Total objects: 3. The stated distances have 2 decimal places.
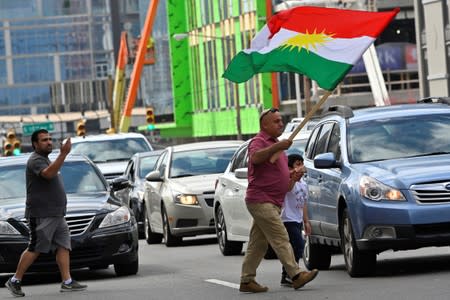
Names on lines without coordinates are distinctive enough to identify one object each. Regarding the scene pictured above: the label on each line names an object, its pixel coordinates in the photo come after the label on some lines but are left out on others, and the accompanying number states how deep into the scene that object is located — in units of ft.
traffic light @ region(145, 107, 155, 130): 251.19
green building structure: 309.01
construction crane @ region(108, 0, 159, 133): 355.77
